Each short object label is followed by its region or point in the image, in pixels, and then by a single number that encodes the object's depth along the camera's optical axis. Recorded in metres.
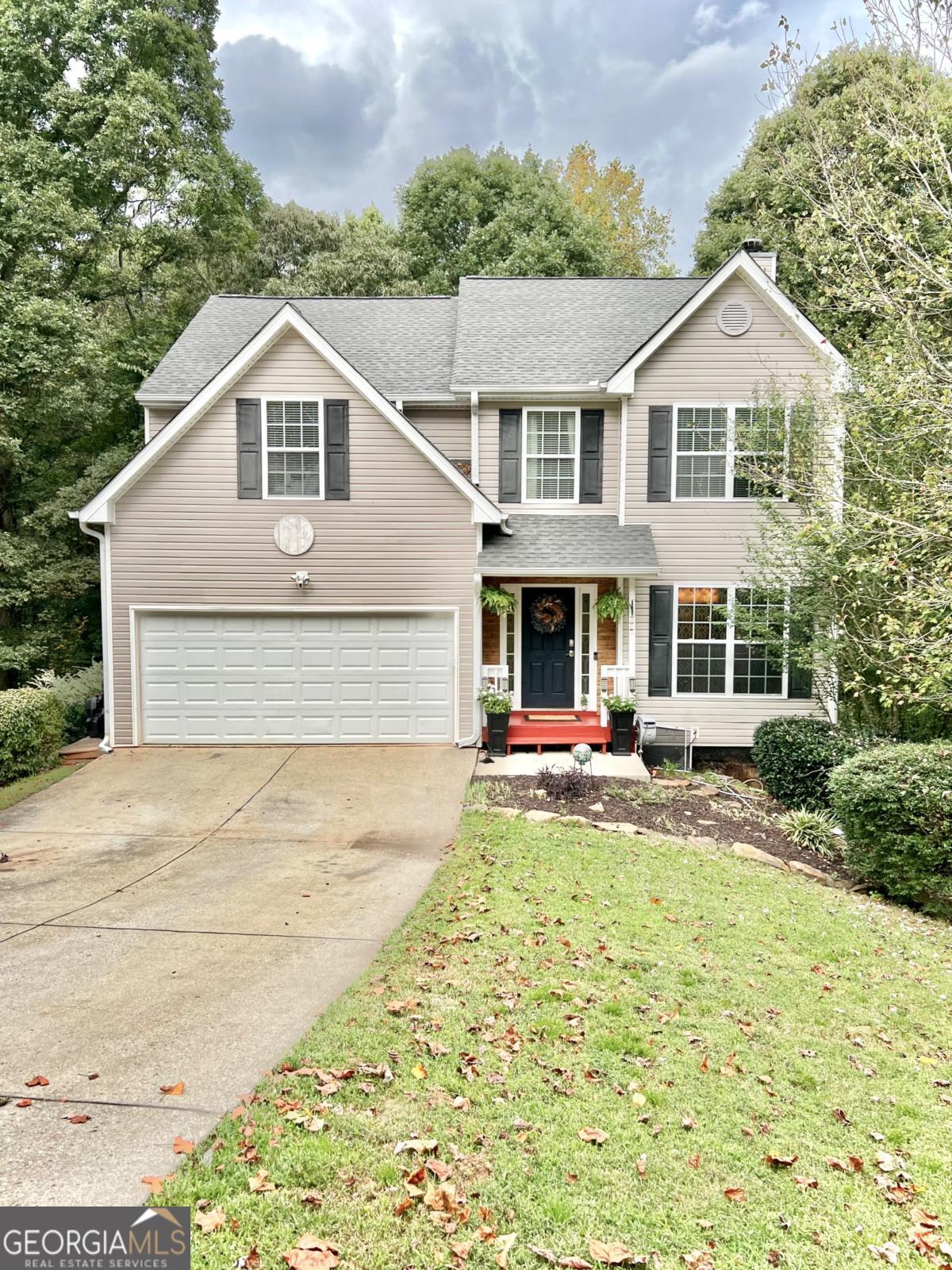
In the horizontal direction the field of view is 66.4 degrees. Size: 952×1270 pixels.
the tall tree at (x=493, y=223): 25.27
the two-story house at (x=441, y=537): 11.73
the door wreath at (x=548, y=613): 13.01
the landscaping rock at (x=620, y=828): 8.58
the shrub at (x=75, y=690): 13.21
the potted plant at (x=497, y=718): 11.57
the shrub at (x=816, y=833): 8.94
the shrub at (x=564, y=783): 9.80
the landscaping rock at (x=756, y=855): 8.17
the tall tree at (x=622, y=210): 29.22
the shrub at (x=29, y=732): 10.55
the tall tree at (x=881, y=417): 7.05
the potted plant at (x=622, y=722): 11.81
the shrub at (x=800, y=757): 10.09
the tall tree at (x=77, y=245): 13.86
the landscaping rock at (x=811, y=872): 8.05
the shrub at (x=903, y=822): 7.38
